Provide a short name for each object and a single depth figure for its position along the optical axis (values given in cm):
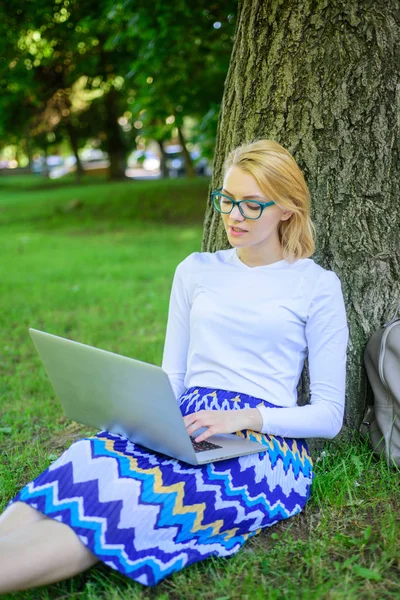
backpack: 276
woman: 204
